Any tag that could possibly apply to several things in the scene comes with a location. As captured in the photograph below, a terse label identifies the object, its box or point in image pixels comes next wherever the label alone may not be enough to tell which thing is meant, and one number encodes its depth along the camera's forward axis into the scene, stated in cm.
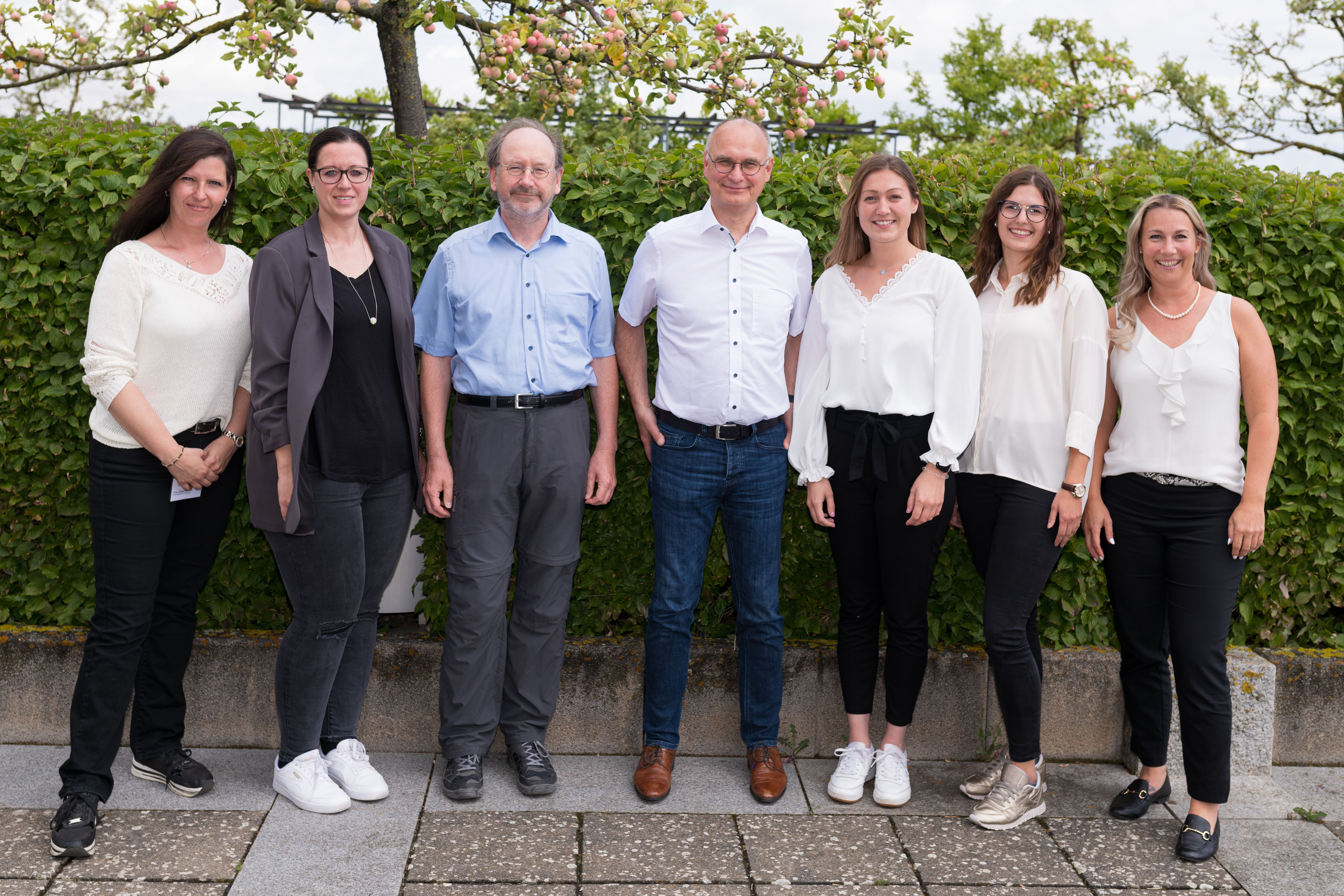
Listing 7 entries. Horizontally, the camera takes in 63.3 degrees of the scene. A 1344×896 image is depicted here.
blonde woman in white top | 364
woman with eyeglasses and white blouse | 368
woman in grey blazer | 355
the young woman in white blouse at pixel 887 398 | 365
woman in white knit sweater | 353
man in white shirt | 384
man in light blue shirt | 381
